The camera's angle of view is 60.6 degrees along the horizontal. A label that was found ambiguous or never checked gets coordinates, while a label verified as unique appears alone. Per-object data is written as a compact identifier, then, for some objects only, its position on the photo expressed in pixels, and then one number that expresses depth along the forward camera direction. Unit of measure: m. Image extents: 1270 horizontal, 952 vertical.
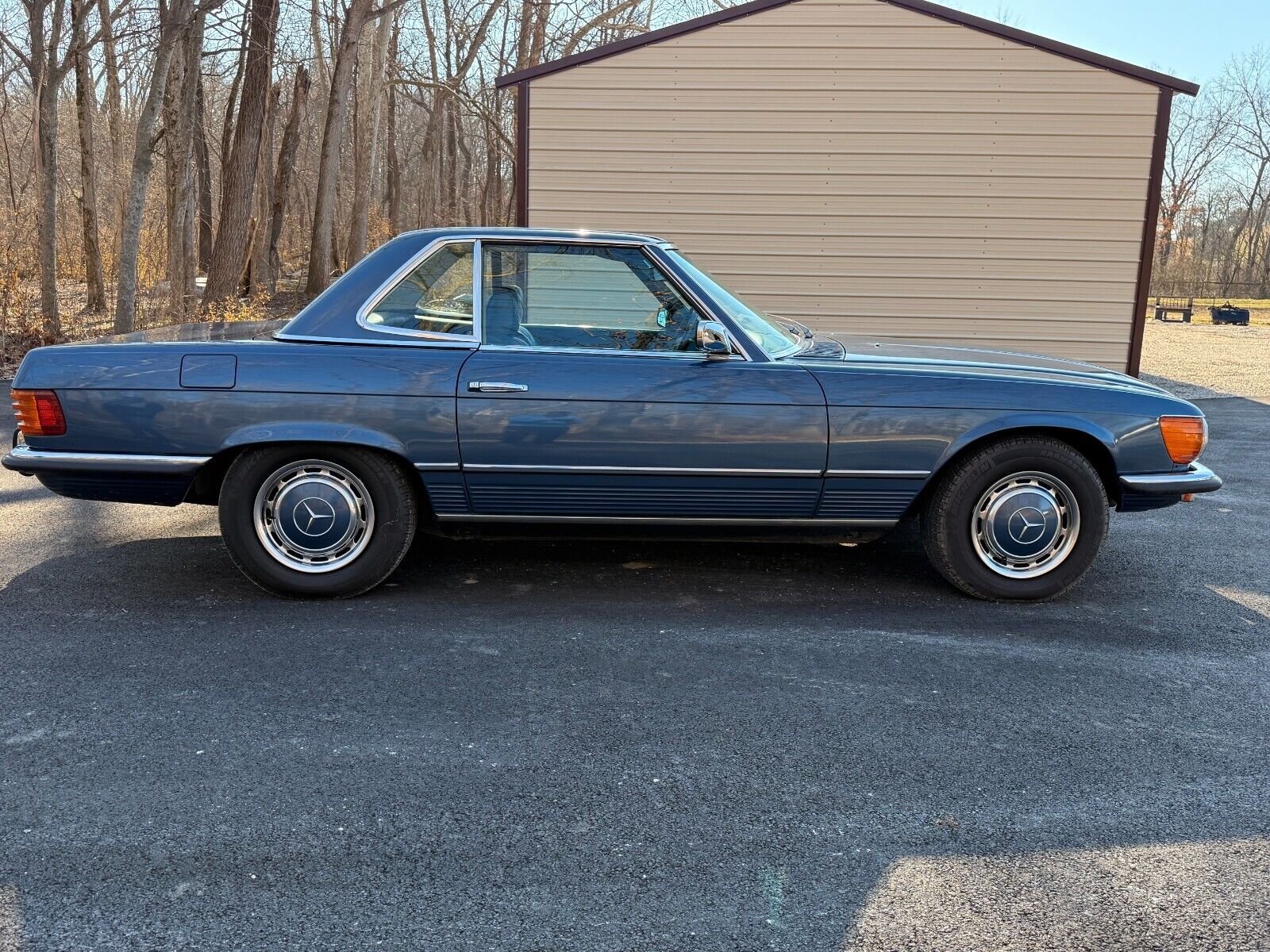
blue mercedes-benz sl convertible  4.32
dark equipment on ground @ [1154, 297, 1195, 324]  31.06
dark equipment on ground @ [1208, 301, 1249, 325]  28.81
